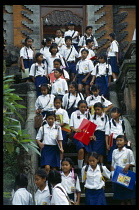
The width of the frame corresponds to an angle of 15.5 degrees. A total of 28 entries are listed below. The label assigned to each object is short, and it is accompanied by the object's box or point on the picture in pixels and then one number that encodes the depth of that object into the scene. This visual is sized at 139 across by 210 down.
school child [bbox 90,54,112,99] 13.73
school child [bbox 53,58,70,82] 13.46
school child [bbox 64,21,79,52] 16.72
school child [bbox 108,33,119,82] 15.01
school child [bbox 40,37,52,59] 14.89
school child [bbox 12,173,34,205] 8.22
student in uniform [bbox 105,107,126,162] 10.90
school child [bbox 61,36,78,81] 14.88
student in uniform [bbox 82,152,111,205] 9.38
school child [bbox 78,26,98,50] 16.30
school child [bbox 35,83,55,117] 12.01
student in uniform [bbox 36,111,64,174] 10.62
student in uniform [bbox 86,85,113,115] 12.12
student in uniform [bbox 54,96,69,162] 11.41
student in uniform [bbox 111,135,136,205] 9.63
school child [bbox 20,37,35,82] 15.21
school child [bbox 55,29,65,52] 15.94
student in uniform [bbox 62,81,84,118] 12.14
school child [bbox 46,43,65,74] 14.24
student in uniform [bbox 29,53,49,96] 13.79
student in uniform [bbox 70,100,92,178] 10.82
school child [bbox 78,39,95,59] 15.63
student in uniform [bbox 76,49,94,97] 14.05
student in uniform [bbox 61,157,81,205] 9.38
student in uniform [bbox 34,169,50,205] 8.68
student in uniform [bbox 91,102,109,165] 11.06
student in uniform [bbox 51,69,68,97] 12.77
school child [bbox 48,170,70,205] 7.88
